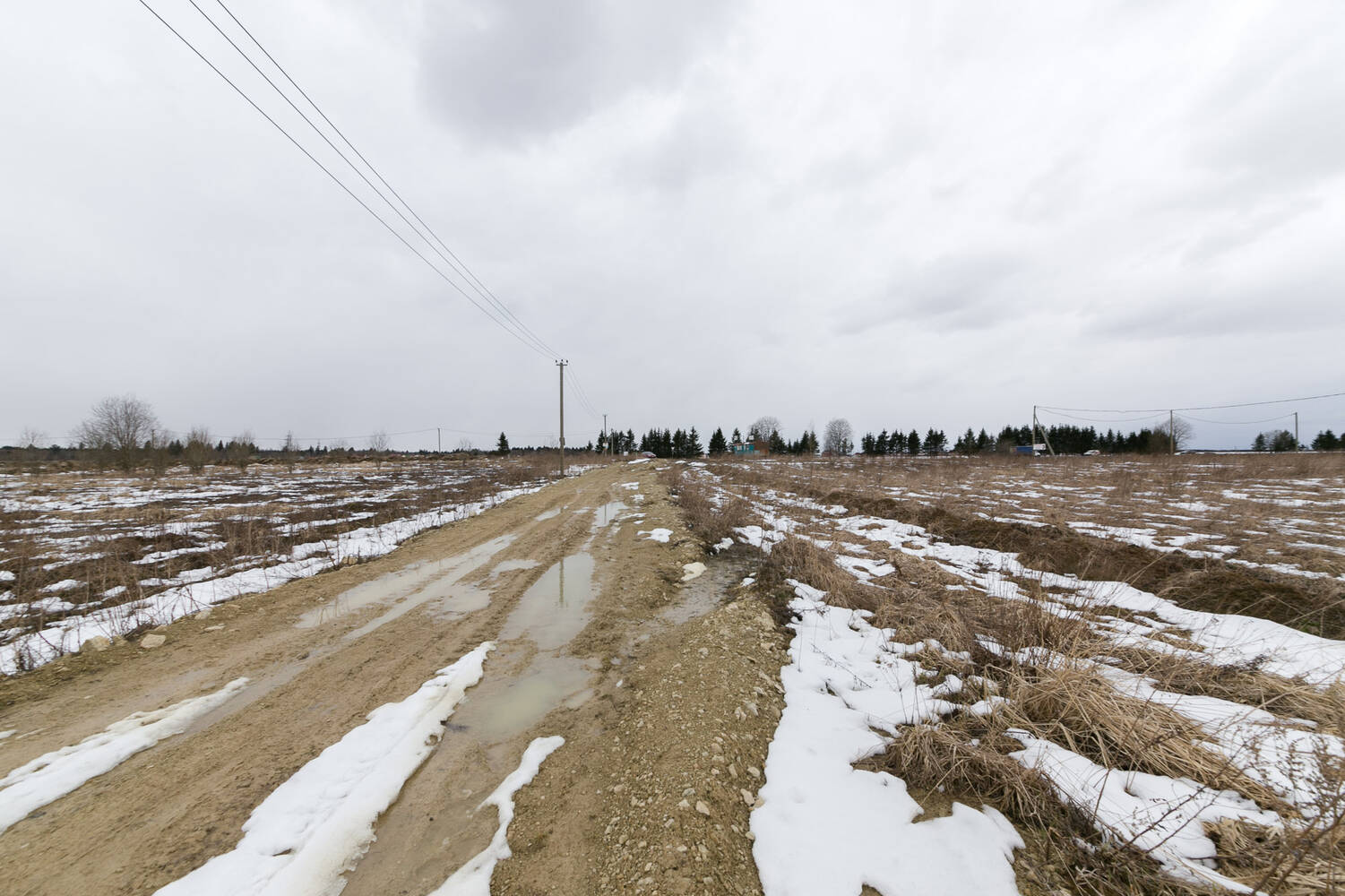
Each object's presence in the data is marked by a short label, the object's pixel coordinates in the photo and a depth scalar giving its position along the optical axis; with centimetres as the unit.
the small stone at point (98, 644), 499
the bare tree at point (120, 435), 3675
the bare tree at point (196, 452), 4206
